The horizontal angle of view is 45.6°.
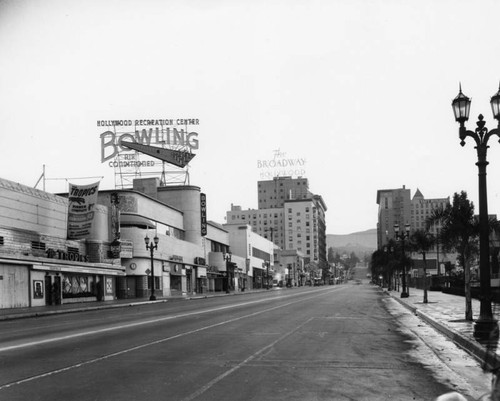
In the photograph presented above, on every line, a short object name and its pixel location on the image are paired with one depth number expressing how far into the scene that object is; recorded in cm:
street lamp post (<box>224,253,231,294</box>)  8672
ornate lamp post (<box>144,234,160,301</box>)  5025
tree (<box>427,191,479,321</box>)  2083
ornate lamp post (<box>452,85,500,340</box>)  1440
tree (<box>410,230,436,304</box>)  4003
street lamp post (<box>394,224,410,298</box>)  4818
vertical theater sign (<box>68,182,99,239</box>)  4762
